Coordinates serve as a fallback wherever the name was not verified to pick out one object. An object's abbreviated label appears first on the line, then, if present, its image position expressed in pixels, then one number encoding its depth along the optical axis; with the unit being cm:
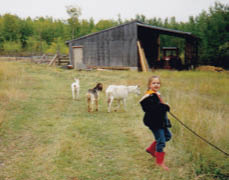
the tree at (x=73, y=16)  6028
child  363
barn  2050
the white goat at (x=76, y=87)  937
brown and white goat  752
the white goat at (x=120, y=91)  737
